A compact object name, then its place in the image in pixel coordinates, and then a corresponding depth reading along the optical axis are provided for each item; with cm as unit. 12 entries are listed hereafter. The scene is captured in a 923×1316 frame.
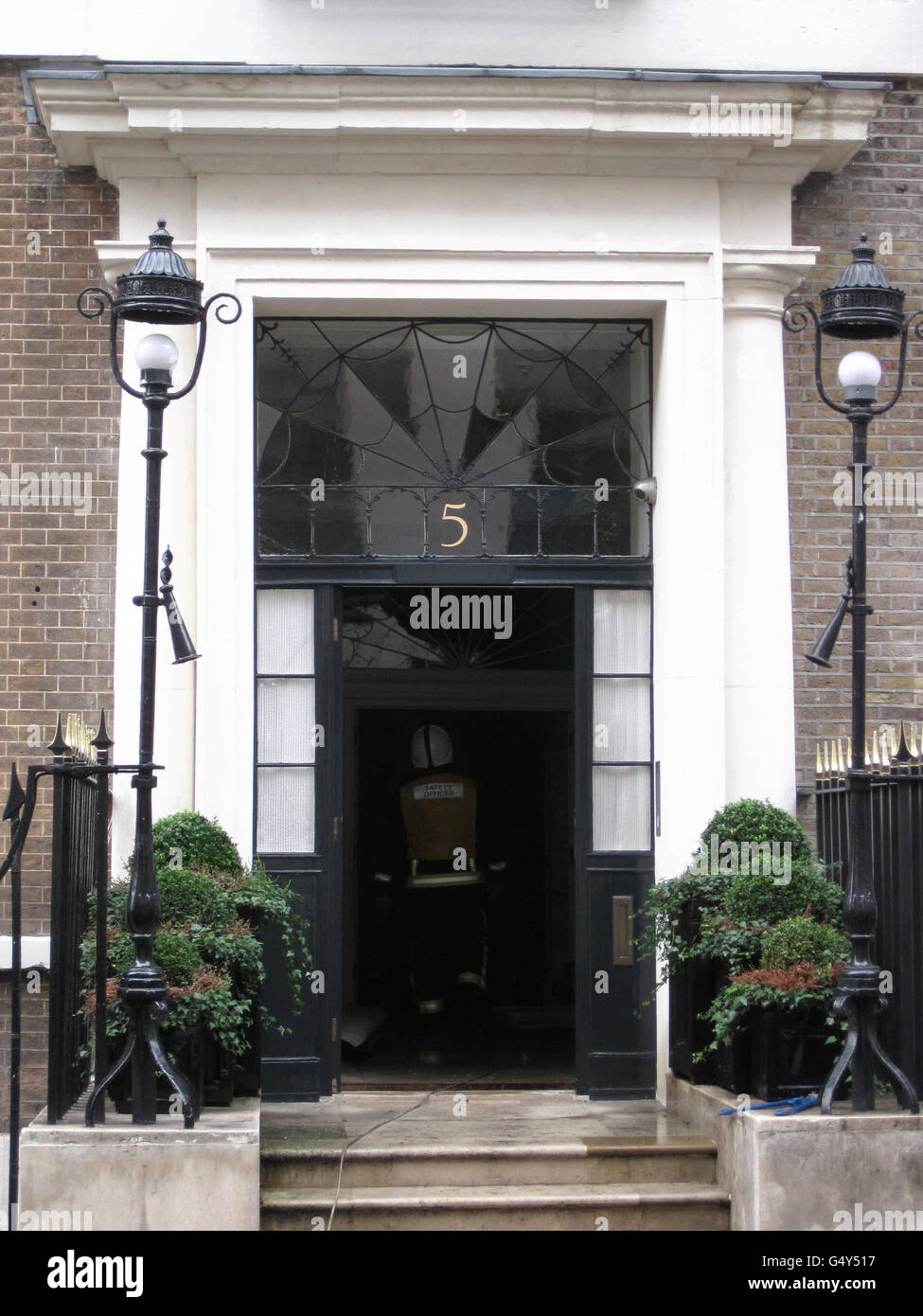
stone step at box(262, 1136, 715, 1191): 702
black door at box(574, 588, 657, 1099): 855
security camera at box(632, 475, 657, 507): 874
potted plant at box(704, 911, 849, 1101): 693
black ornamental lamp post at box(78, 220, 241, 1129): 636
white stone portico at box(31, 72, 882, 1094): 832
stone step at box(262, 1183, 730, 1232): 679
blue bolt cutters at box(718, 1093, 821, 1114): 667
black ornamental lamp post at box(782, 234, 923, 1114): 655
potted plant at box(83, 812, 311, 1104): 680
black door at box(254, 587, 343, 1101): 841
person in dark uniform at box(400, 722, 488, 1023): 1194
